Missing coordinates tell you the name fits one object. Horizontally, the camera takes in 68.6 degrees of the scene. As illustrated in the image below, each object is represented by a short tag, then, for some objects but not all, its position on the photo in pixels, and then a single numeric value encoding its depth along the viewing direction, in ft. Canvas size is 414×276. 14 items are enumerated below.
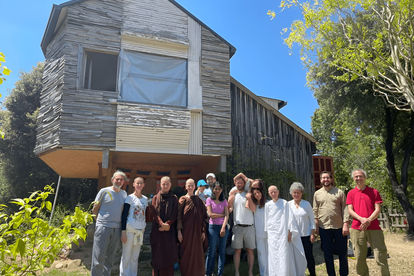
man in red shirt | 15.08
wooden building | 27.53
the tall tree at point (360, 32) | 27.07
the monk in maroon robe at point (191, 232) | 16.26
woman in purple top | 17.85
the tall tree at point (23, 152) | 58.59
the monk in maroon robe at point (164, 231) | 15.92
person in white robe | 16.37
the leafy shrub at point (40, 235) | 6.19
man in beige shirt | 16.29
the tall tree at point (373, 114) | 42.37
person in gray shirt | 16.21
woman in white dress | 17.39
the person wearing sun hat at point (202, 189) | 20.74
